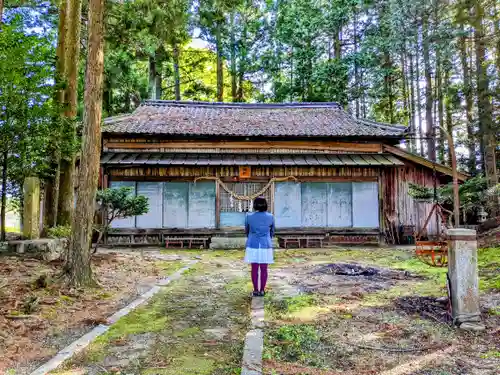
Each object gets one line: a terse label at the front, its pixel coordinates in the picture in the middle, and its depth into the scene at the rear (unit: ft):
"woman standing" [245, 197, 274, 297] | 18.54
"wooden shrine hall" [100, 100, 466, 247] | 44.70
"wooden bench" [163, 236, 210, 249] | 44.32
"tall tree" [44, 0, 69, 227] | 28.22
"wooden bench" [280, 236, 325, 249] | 45.19
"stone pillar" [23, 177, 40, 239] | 27.94
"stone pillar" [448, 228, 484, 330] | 14.39
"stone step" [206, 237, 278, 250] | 43.01
